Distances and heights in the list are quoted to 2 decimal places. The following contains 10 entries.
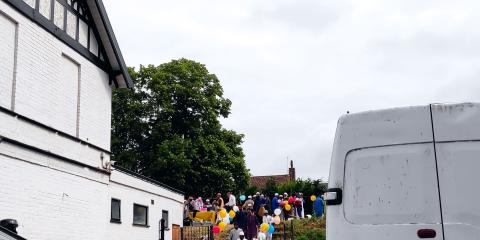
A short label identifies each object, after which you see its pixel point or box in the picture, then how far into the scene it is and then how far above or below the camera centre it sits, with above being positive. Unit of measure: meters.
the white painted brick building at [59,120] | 13.52 +3.14
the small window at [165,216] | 25.24 +0.98
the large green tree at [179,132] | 39.50 +7.34
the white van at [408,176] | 5.48 +0.53
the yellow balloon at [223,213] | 24.11 +0.96
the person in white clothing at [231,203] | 28.66 +1.60
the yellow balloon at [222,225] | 22.99 +0.48
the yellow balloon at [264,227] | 21.38 +0.34
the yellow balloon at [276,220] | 24.28 +0.65
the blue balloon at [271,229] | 22.49 +0.28
